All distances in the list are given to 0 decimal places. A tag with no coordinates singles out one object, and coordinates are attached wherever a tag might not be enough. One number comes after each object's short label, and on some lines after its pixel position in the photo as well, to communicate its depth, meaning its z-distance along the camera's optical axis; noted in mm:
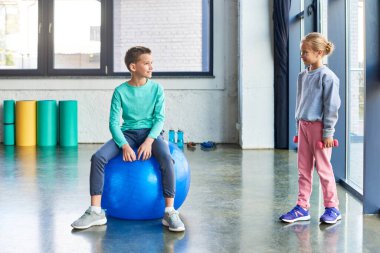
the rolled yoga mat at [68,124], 8258
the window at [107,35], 8734
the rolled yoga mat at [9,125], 8414
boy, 3500
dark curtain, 7438
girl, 3475
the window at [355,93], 5148
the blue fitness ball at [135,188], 3498
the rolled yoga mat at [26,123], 8305
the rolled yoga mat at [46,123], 8250
